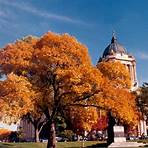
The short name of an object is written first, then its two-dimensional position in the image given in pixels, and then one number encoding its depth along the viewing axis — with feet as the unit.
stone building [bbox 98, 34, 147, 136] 335.35
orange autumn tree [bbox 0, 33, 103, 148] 72.01
